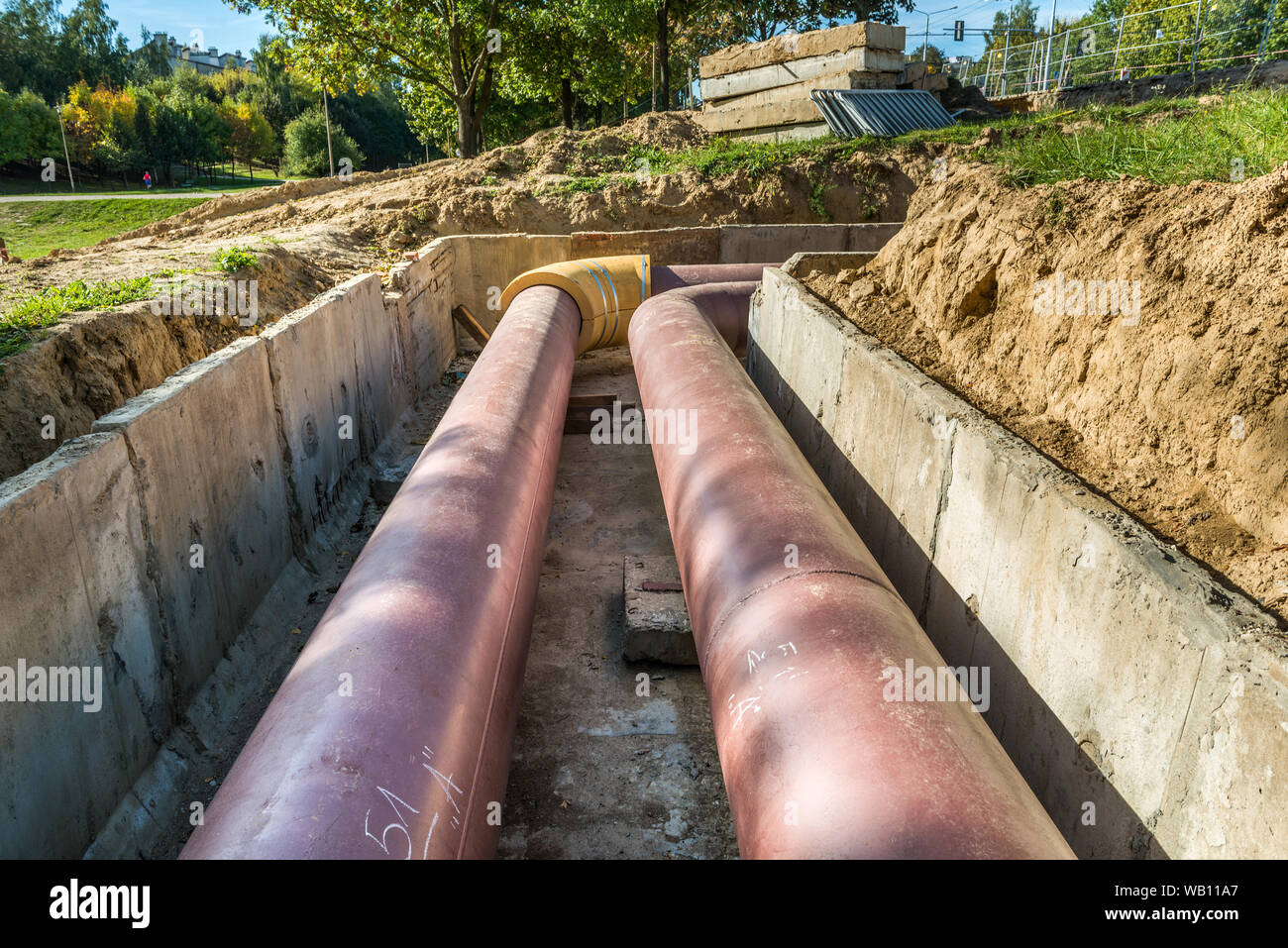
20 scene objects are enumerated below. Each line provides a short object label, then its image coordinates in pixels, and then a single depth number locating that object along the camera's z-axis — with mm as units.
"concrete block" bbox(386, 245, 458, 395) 10219
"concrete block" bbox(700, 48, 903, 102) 16297
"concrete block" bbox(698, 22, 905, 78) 16109
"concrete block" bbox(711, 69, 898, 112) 16453
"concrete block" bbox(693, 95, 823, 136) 16391
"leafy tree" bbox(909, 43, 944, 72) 48625
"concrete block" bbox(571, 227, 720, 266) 12938
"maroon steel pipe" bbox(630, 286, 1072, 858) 2486
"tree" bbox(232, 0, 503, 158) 22625
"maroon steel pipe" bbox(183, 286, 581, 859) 2605
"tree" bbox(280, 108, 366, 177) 52031
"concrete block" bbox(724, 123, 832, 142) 16231
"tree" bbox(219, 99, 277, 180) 57031
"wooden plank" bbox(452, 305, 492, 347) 12344
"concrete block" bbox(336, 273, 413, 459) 8242
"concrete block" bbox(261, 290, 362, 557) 6352
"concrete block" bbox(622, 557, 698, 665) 5344
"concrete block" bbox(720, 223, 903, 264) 13219
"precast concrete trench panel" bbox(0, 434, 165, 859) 3219
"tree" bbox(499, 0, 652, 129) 23078
